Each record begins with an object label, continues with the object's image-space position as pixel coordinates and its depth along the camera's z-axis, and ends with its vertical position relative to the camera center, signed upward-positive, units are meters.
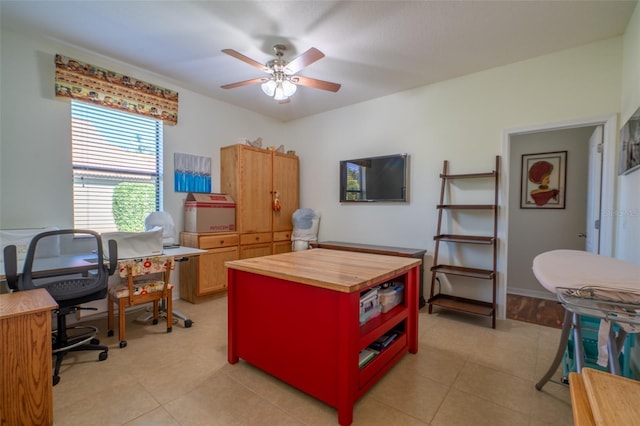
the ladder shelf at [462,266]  2.91 -0.53
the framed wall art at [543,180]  3.74 +0.37
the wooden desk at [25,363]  1.36 -0.80
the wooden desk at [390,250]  3.25 -0.53
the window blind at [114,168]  2.88 +0.40
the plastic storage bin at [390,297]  2.02 -0.67
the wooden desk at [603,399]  0.61 -0.45
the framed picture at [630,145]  1.88 +0.46
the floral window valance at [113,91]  2.68 +1.21
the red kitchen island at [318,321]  1.53 -0.75
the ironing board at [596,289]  1.16 -0.35
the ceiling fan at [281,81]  2.52 +1.15
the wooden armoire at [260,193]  3.91 +0.18
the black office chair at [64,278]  1.79 -0.52
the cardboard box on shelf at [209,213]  3.50 -0.10
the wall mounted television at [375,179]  3.67 +0.38
